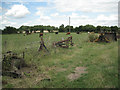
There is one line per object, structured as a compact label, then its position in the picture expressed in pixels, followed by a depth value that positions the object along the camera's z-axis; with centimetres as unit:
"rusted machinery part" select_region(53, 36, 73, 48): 1252
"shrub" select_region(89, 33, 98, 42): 1762
